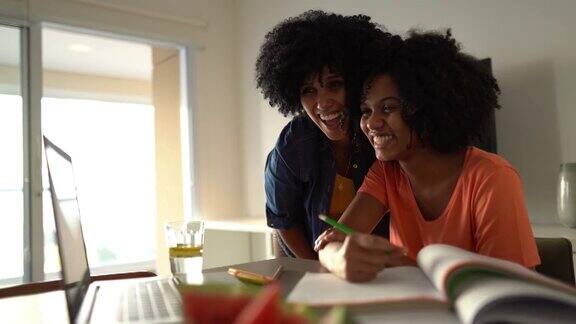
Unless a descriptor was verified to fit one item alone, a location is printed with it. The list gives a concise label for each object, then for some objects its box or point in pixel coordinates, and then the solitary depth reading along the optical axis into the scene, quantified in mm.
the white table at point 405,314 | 485
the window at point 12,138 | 2678
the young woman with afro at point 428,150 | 927
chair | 847
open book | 445
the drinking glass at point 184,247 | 934
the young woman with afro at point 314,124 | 1317
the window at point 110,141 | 5051
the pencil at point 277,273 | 793
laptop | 577
